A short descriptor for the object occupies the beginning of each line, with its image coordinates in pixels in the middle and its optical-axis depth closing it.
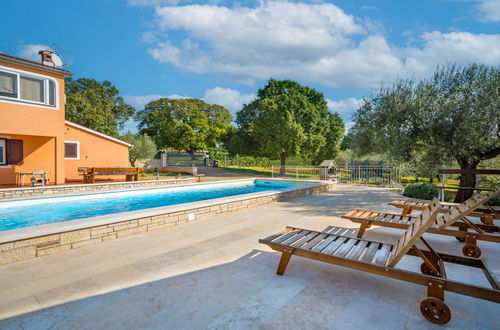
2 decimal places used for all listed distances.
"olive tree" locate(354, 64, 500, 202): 8.62
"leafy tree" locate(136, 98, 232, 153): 32.00
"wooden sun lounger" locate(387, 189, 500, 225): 5.07
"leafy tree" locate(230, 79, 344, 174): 22.99
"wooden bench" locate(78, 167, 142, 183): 13.13
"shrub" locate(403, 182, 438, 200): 10.74
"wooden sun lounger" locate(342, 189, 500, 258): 3.88
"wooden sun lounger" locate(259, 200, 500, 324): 2.39
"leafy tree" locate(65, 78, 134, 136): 28.28
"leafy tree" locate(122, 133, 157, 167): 23.50
